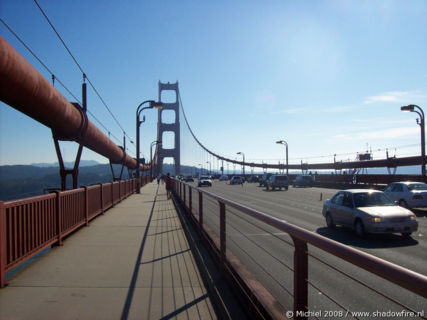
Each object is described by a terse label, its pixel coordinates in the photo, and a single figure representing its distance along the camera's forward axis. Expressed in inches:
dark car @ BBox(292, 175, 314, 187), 1828.2
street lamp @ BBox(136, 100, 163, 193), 1056.2
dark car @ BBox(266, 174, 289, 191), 1525.6
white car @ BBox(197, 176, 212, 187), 1965.4
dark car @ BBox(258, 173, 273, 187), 1993.7
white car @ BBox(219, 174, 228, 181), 3242.6
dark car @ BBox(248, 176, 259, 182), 2784.9
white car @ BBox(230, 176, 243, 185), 2314.2
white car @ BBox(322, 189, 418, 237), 382.9
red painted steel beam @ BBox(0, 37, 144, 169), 281.4
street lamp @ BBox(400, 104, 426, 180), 975.0
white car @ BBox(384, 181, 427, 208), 658.2
